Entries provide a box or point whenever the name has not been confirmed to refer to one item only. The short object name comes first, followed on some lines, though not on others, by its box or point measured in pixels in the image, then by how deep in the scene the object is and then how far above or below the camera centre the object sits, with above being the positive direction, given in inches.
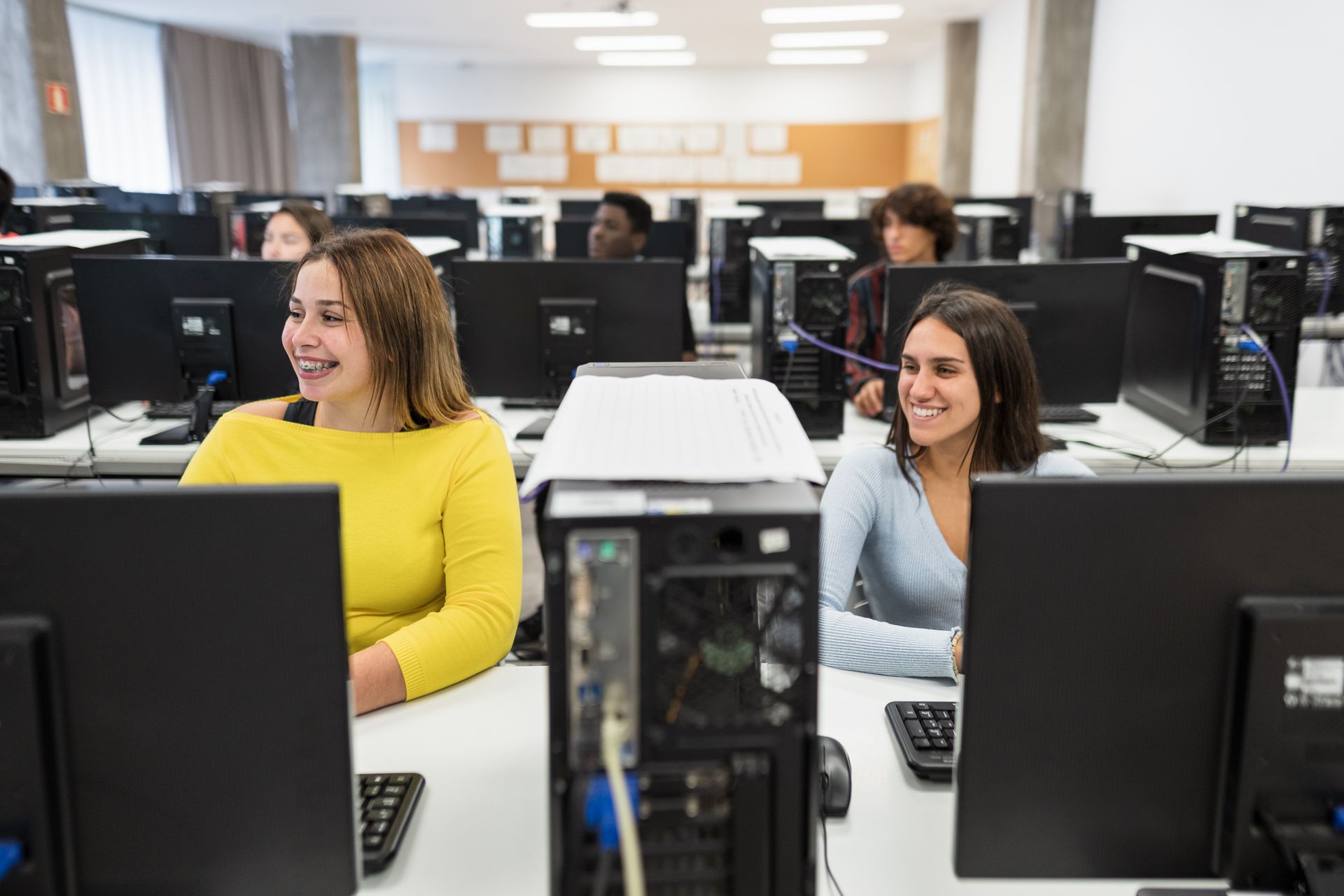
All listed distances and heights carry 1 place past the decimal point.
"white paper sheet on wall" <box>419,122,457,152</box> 510.3 +43.2
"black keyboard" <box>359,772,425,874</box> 37.6 -21.8
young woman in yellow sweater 54.8 -12.2
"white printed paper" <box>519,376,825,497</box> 27.3 -5.9
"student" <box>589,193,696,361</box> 164.7 +0.0
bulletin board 507.8 +35.2
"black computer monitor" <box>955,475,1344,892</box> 28.4 -12.3
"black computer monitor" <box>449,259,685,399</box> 105.0 -8.8
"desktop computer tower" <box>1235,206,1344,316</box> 154.4 -1.2
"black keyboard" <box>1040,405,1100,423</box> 111.4 -19.7
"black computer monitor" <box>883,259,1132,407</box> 100.4 -7.8
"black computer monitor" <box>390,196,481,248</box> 237.1 +5.3
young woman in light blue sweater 63.4 -14.4
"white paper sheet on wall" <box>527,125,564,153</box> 508.1 +42.8
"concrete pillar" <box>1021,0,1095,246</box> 296.4 +36.9
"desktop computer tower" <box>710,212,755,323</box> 181.9 -8.1
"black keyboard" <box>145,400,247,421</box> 110.0 -19.3
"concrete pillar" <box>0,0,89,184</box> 271.4 +36.9
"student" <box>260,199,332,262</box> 129.4 -0.4
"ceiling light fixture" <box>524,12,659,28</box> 347.9 +69.7
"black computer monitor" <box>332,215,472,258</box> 190.5 +0.4
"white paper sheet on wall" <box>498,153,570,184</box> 511.2 +29.2
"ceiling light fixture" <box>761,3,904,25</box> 334.6 +69.3
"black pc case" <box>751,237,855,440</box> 102.0 -9.1
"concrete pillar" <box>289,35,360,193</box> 408.5 +45.2
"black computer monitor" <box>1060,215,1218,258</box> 185.0 -0.5
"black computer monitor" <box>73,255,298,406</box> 97.7 -9.2
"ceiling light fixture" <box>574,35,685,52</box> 404.5 +72.4
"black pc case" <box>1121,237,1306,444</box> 94.9 -9.9
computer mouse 39.9 -21.0
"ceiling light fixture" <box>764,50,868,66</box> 458.0 +75.7
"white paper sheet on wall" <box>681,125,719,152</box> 508.1 +43.8
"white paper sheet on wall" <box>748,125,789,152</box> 506.3 +43.0
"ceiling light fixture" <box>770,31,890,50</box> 398.3 +72.7
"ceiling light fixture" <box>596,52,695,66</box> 463.2 +75.3
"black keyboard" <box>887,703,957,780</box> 43.6 -22.0
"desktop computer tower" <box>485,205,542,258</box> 190.4 -0.7
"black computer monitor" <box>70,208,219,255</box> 192.1 +0.0
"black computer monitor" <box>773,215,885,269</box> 180.9 -0.7
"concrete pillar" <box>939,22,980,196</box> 387.9 +46.0
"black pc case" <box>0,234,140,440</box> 96.5 -10.8
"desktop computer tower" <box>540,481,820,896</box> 25.5 -11.3
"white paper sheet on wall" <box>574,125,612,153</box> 508.7 +42.8
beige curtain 401.4 +47.3
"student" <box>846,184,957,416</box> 129.5 -0.1
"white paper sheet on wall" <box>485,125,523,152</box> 508.7 +43.1
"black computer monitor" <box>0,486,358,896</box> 27.2 -12.3
